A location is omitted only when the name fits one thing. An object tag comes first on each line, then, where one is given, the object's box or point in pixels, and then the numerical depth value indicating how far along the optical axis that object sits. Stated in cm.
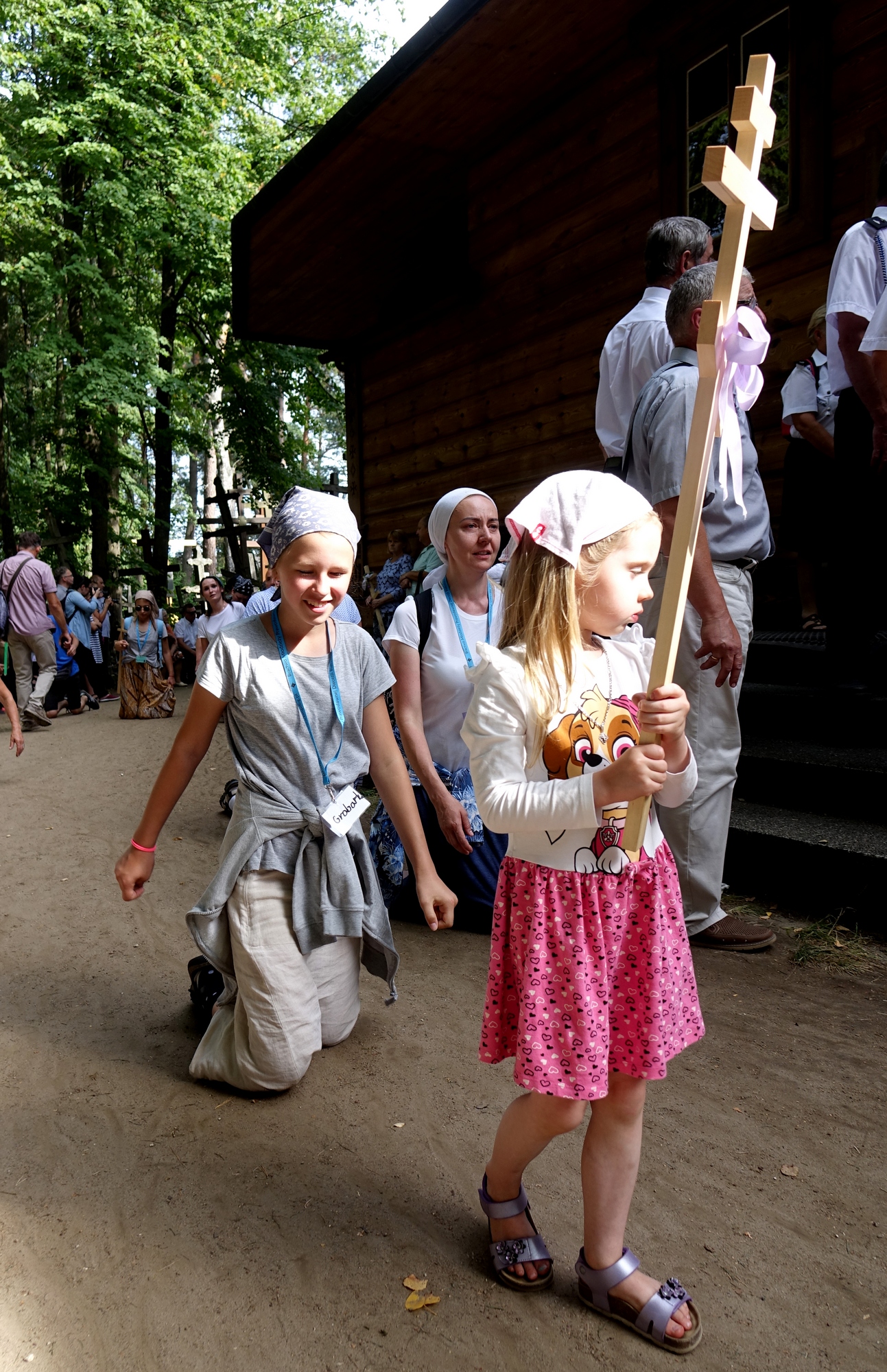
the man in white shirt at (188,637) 1828
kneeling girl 297
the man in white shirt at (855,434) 395
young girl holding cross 195
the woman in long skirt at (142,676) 1396
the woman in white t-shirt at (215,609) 1242
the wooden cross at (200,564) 2514
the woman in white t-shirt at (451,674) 426
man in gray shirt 354
